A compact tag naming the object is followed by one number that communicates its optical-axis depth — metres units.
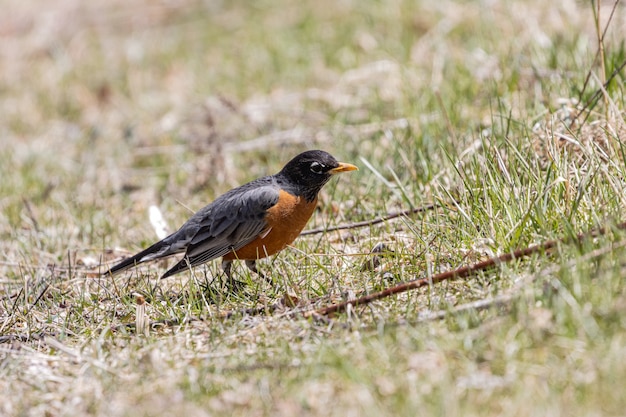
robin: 9.74
